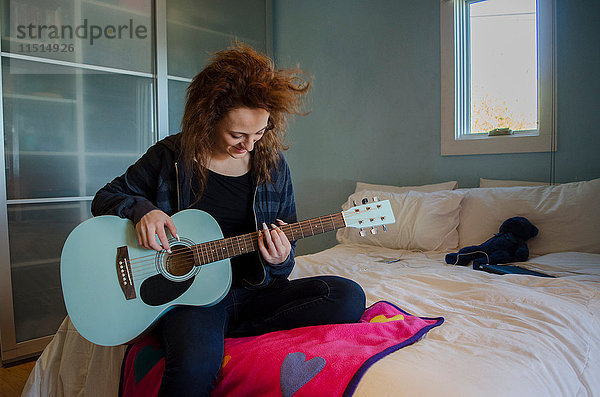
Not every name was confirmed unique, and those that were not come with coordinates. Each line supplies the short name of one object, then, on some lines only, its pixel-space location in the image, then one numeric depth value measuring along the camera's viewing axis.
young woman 1.14
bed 0.85
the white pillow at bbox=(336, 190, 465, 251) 2.15
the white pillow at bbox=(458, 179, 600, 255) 1.86
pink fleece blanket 0.83
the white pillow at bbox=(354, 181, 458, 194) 2.42
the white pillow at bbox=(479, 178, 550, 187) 2.20
